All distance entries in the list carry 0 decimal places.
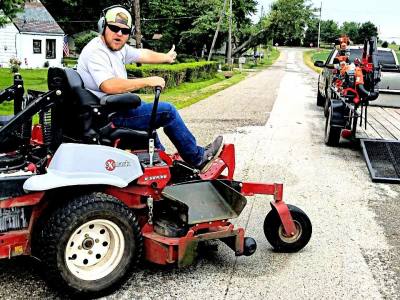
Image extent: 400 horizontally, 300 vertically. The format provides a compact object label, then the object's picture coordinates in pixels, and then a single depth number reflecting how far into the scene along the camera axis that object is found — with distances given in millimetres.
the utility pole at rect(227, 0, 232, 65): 47622
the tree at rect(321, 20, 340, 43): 135125
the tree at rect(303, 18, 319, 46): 125419
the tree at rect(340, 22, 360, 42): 123625
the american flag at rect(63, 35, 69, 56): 49338
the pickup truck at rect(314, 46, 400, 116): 13305
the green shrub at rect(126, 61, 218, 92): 22386
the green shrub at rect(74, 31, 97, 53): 50350
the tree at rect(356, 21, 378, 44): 114900
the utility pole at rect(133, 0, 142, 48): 28273
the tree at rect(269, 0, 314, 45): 62969
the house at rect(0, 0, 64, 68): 40688
